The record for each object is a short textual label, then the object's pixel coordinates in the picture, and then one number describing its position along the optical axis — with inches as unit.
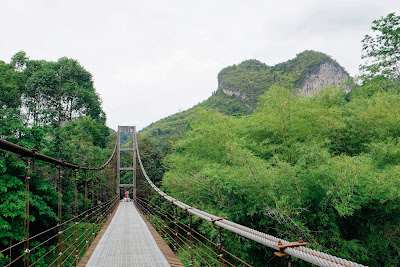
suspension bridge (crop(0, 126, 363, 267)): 49.1
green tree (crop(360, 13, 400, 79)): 388.8
